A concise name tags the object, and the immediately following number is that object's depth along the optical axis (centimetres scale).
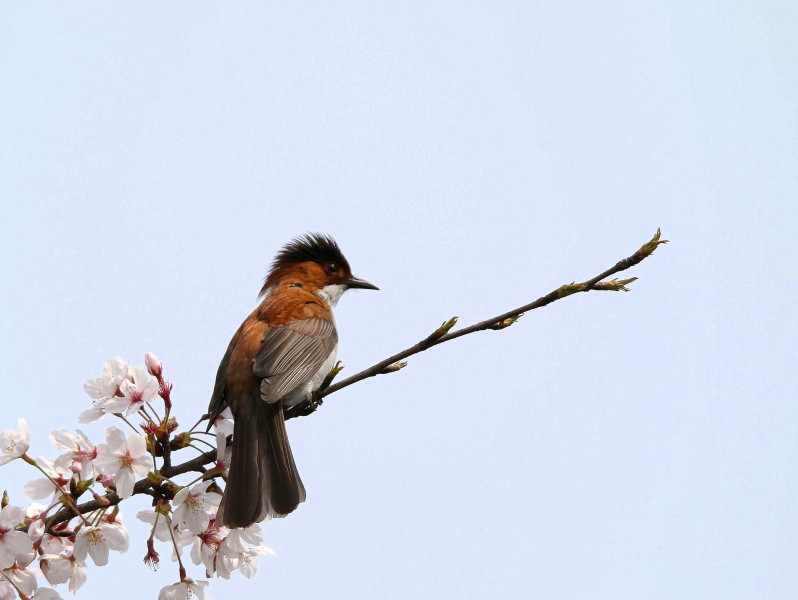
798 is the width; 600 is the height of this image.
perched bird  929
